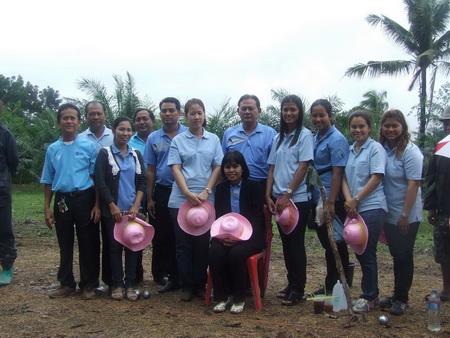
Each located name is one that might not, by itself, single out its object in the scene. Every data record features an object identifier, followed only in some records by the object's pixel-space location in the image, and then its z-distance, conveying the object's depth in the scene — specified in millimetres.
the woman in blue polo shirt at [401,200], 4598
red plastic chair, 4812
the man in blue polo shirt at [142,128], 6169
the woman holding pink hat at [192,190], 5055
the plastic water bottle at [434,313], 4152
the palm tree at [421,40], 24344
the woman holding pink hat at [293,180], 4875
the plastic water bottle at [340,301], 4730
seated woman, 4770
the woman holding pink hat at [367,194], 4590
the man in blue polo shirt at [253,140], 5301
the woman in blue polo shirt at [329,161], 4832
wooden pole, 4367
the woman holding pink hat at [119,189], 5145
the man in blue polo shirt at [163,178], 5586
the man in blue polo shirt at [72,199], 5164
